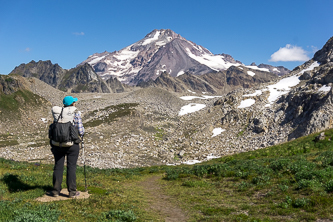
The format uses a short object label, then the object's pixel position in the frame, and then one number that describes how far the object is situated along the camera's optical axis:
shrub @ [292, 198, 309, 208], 10.15
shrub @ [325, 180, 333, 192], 10.78
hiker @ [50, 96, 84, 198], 10.38
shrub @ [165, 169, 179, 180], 19.91
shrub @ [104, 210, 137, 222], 8.78
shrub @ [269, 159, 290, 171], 16.48
